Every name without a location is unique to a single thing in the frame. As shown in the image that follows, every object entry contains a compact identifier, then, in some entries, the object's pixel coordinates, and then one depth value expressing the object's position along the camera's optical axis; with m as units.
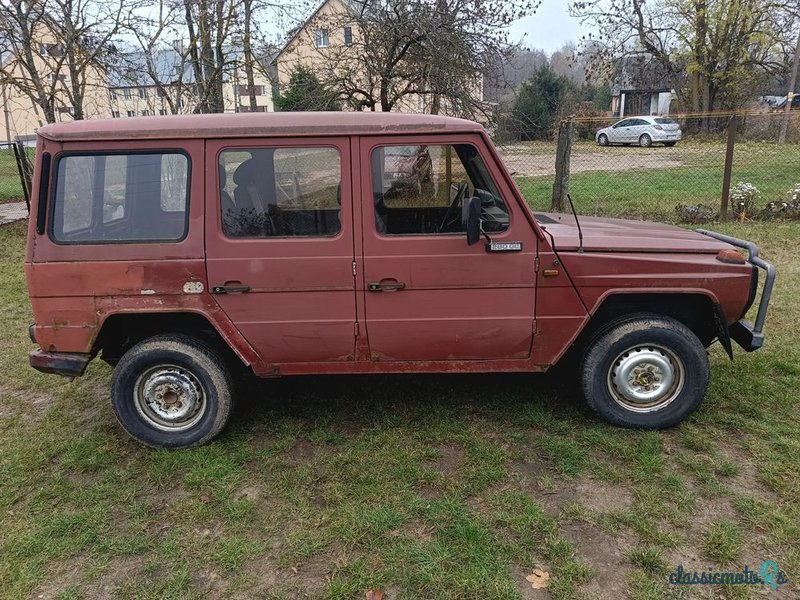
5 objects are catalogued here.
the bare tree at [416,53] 8.81
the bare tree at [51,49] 9.41
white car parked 23.72
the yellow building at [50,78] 9.81
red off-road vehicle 3.37
